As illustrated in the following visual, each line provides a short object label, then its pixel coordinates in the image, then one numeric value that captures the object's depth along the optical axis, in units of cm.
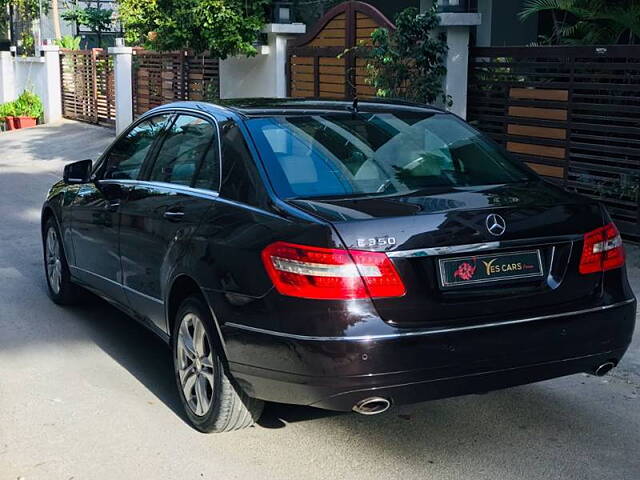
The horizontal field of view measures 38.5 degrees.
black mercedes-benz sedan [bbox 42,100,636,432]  381
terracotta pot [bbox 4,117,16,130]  2494
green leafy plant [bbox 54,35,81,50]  2653
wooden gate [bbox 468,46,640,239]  865
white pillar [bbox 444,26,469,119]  1038
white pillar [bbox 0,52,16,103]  2848
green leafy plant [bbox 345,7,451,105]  1053
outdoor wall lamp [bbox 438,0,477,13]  1034
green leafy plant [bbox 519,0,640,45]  1003
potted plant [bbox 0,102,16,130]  2499
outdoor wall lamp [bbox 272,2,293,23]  1461
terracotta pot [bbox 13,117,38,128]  2489
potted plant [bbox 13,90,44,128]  2495
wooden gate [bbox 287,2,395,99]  1229
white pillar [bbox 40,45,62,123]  2534
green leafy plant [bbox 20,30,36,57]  2911
